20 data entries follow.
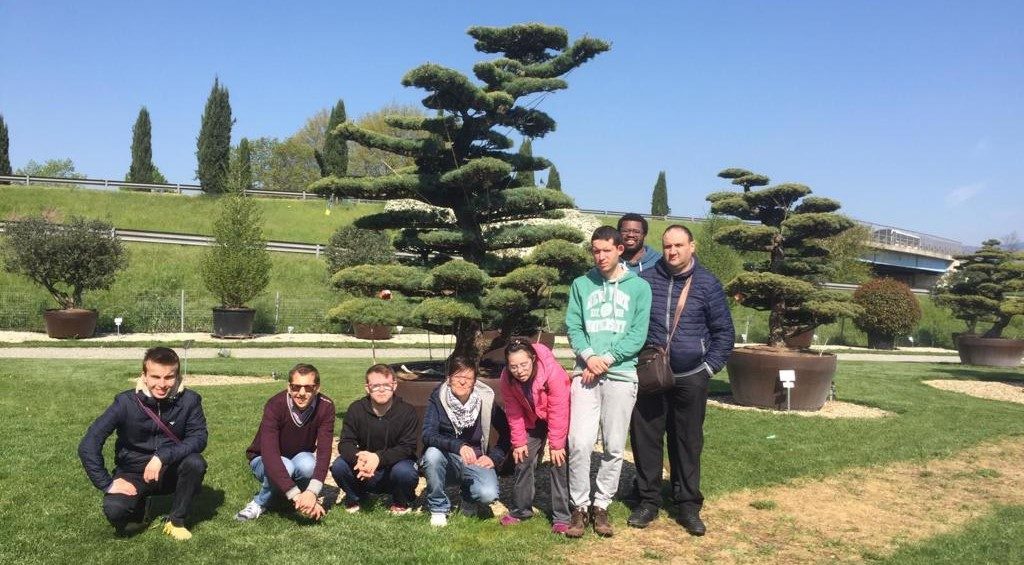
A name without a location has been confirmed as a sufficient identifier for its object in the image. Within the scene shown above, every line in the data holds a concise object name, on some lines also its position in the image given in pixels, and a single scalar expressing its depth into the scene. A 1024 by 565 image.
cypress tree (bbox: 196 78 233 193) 38.44
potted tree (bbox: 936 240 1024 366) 19.31
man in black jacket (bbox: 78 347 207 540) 3.94
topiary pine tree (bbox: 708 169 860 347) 10.29
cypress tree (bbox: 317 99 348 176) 41.47
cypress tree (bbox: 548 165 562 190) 49.67
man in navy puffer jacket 4.54
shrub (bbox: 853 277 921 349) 25.86
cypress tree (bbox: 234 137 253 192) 20.03
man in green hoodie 4.30
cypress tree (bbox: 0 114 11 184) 38.69
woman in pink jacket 4.38
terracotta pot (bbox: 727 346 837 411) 9.41
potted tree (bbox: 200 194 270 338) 19.36
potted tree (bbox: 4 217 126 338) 18.08
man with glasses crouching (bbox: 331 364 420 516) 4.55
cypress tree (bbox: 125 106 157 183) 43.12
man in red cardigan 4.29
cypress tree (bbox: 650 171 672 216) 56.22
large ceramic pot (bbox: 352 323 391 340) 20.80
